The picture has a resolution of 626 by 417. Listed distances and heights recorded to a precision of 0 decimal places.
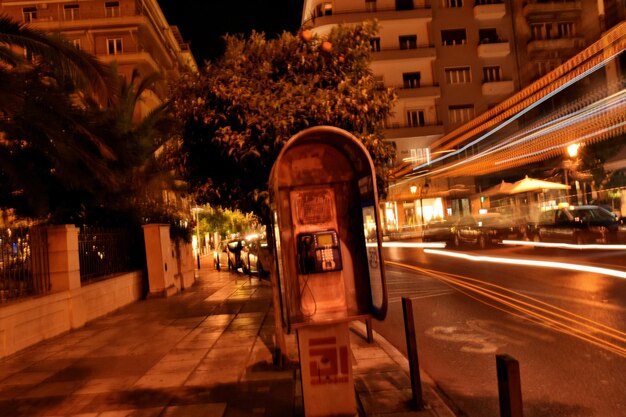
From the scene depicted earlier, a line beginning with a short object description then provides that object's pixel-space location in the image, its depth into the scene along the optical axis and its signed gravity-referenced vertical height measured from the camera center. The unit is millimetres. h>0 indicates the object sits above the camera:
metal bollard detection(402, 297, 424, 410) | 5129 -1340
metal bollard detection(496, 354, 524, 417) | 3121 -1051
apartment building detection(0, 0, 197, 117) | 36844 +16025
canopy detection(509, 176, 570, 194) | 25180 +1179
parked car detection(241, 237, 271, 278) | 18969 -841
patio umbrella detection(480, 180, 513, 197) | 26784 +1264
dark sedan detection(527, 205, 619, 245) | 18922 -762
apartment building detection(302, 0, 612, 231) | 40406 +12756
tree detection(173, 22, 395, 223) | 6660 +1685
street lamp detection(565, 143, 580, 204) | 23469 +2417
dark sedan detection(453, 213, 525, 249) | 24130 -733
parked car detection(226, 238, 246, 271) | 24827 -720
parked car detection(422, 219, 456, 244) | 27348 -706
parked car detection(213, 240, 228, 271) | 28219 -1031
